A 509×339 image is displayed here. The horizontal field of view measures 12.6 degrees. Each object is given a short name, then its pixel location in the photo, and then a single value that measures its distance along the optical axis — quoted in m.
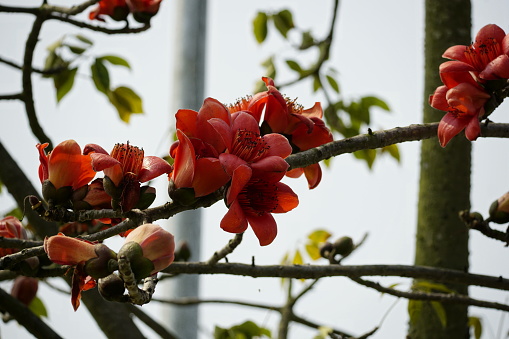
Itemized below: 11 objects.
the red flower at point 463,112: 2.91
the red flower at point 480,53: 2.95
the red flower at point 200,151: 2.72
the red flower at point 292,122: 2.89
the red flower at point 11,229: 3.01
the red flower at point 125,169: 2.73
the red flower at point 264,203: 2.77
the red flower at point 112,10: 3.77
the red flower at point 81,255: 2.64
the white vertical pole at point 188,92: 5.00
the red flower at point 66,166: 2.79
